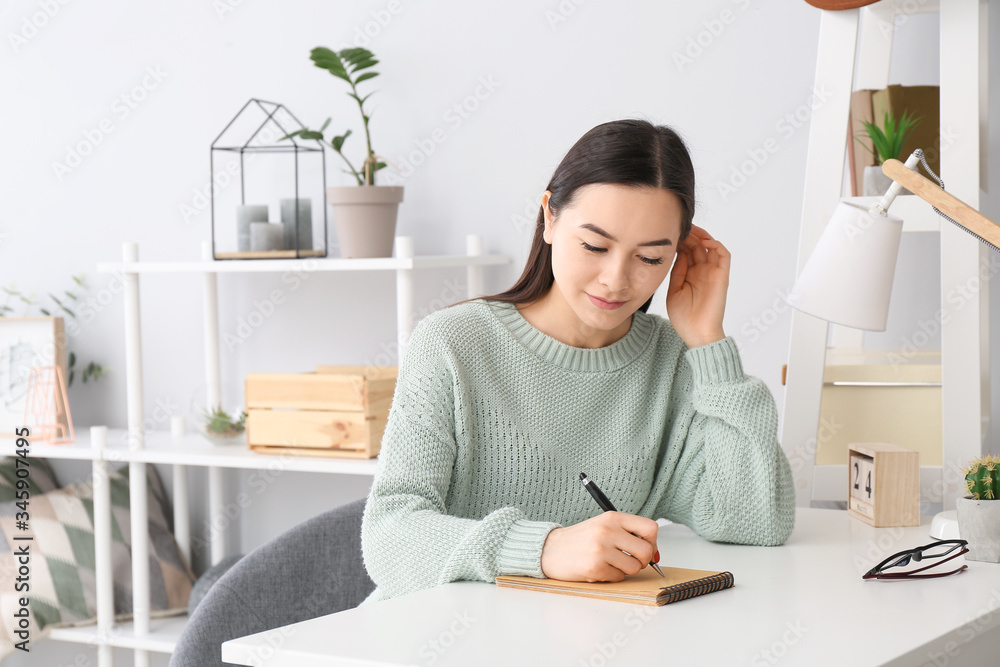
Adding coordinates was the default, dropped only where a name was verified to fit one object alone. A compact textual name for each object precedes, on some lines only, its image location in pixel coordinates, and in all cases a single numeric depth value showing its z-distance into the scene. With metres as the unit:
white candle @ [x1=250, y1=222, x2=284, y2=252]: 3.84
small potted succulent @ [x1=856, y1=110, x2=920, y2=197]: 3.30
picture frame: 4.06
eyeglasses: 2.81
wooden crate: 3.71
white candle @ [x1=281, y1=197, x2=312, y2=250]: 3.85
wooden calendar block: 3.11
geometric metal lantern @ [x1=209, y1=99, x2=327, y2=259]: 3.85
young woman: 2.88
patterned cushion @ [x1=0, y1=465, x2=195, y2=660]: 3.97
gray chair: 2.99
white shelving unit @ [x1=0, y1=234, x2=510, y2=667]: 3.77
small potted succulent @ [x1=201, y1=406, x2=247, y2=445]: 3.91
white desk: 2.55
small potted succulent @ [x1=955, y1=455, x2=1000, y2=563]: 2.91
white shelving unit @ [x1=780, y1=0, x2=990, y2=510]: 3.23
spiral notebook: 2.70
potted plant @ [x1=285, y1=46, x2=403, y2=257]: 3.75
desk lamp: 3.03
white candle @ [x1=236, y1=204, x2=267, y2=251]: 3.86
